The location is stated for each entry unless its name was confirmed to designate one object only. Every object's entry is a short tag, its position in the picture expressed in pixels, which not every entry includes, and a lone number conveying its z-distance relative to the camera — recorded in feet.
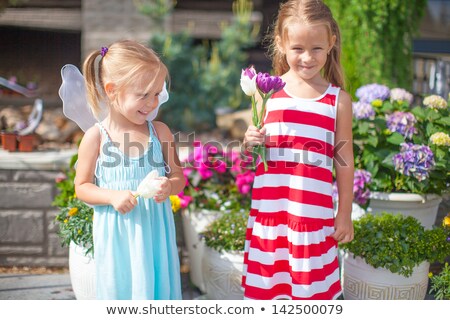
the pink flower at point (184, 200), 11.14
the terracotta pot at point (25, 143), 12.86
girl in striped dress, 7.72
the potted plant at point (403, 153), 9.87
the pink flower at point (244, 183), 11.27
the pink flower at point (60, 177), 11.63
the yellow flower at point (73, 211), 9.32
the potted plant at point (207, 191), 11.25
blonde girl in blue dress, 7.20
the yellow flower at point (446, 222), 9.16
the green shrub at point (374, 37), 13.56
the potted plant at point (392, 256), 9.04
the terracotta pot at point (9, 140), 12.82
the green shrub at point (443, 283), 8.76
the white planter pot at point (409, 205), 10.03
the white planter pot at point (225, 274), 9.87
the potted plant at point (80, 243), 9.04
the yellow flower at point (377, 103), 10.76
